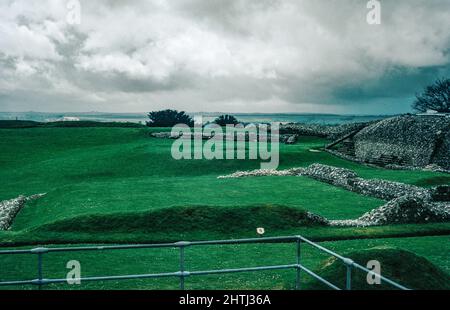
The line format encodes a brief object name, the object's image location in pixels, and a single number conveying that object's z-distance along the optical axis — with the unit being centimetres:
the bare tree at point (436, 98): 9812
